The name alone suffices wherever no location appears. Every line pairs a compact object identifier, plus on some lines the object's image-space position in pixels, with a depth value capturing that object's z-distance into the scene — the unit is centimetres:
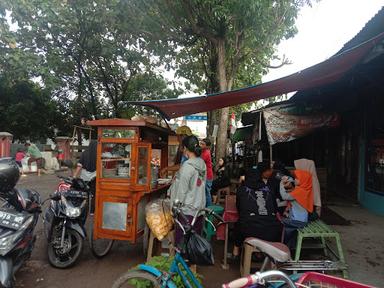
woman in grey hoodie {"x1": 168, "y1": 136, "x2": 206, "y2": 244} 405
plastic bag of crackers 431
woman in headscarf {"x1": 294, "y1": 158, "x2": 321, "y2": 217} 496
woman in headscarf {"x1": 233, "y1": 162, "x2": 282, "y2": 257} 418
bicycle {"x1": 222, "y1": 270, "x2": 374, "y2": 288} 186
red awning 416
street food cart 460
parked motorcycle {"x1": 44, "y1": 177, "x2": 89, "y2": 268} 461
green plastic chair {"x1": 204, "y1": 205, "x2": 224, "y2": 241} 520
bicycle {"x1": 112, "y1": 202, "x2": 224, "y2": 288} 295
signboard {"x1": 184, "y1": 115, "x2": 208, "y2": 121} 1347
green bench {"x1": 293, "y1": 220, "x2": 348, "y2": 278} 412
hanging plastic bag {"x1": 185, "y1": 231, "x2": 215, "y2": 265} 295
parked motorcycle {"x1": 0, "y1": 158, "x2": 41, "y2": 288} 338
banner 714
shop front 721
